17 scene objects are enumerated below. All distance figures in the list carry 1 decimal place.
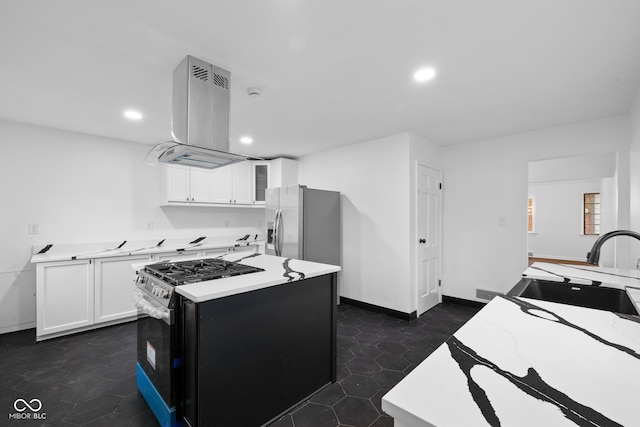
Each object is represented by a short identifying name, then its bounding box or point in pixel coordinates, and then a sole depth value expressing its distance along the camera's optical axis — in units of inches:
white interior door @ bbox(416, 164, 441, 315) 144.6
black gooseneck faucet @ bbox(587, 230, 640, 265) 54.2
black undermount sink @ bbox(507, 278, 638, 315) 61.7
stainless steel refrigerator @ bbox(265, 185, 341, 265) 145.4
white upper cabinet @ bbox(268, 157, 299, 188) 187.0
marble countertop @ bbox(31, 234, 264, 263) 123.6
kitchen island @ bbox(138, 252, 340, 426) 59.4
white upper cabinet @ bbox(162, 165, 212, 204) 157.5
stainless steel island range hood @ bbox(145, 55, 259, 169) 76.0
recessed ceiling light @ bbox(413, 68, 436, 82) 81.7
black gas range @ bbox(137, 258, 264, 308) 65.3
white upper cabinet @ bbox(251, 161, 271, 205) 193.3
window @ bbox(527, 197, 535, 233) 270.7
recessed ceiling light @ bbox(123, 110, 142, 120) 113.2
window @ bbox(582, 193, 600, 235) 231.6
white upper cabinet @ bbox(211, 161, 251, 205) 175.9
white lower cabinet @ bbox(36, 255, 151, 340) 114.1
